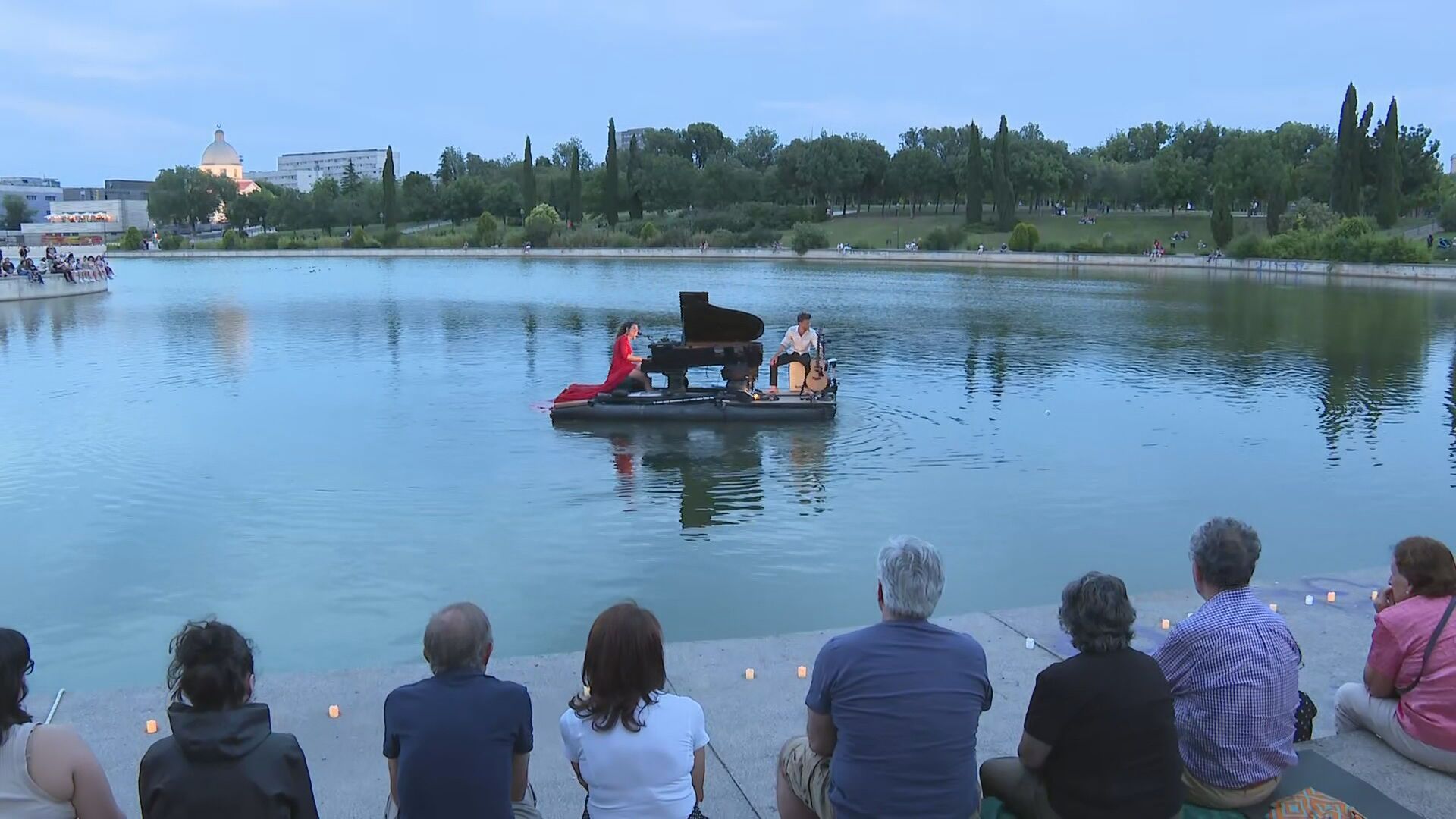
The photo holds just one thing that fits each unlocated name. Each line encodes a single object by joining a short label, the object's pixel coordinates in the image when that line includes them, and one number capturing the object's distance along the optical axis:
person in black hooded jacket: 3.16
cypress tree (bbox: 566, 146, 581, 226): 92.98
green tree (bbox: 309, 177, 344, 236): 114.44
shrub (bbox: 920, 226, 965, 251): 77.62
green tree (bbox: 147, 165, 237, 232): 130.62
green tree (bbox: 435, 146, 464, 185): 143.38
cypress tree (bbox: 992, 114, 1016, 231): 81.19
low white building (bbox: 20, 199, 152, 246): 135.25
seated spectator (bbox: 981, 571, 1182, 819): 3.61
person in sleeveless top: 3.27
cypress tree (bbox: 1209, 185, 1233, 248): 67.56
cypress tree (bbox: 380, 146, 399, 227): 97.69
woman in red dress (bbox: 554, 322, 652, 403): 16.05
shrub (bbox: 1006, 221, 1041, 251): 72.04
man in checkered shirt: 4.07
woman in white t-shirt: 3.55
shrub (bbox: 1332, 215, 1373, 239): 56.38
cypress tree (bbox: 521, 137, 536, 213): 96.69
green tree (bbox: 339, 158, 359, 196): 127.73
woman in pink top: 4.52
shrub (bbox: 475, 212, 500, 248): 86.81
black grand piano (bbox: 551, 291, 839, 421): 15.62
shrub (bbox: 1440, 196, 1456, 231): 71.62
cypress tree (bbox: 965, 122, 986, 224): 85.00
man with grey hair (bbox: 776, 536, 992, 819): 3.54
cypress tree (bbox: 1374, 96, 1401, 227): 66.00
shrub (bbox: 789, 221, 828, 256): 77.62
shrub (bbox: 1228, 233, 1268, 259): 60.56
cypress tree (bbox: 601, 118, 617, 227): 93.62
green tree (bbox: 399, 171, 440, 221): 111.56
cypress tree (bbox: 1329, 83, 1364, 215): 65.44
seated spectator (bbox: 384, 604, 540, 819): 3.47
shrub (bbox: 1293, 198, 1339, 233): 63.15
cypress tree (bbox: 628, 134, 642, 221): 102.38
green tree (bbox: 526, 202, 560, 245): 85.38
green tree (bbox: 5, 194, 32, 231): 157.25
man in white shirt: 16.62
